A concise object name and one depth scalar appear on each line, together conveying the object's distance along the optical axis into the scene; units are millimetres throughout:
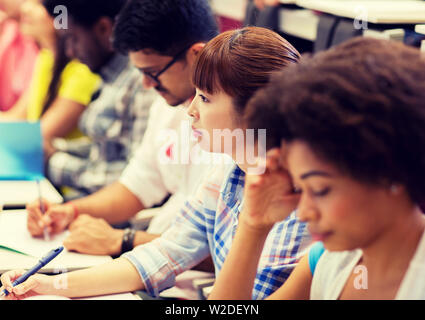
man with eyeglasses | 2483
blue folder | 2766
